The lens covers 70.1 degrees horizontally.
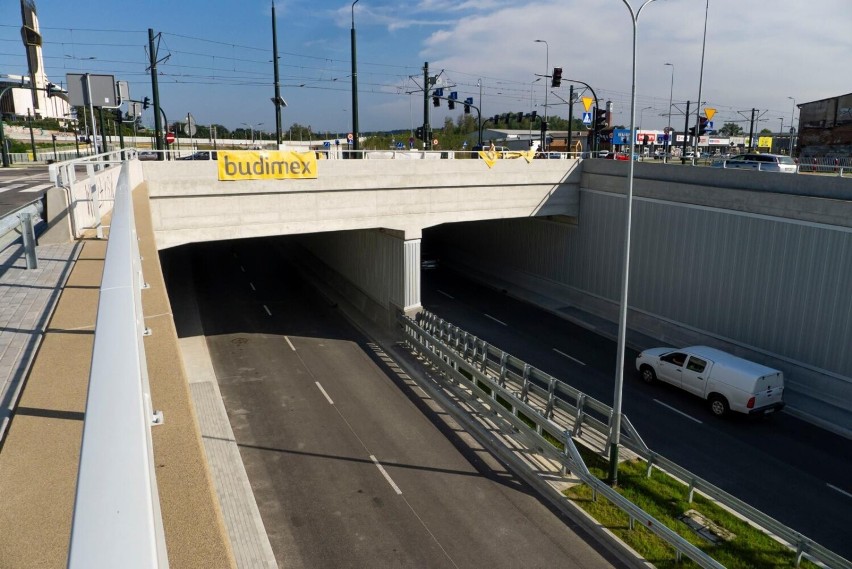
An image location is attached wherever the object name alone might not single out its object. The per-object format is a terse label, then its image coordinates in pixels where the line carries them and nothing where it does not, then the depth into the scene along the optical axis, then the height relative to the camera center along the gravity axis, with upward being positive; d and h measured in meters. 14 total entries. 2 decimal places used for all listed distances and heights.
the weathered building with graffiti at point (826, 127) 50.03 +1.84
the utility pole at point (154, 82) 24.51 +2.59
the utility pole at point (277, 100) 28.67 +2.24
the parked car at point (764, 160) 27.80 -0.64
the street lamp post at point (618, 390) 13.36 -5.25
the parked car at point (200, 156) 28.20 -0.36
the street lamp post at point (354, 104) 27.88 +2.06
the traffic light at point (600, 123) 27.73 +1.17
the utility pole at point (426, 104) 32.09 +2.35
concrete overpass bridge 18.84 -3.07
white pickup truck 17.25 -6.70
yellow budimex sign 21.14 -0.56
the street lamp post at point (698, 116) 35.22 +2.06
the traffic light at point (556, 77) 27.30 +3.16
